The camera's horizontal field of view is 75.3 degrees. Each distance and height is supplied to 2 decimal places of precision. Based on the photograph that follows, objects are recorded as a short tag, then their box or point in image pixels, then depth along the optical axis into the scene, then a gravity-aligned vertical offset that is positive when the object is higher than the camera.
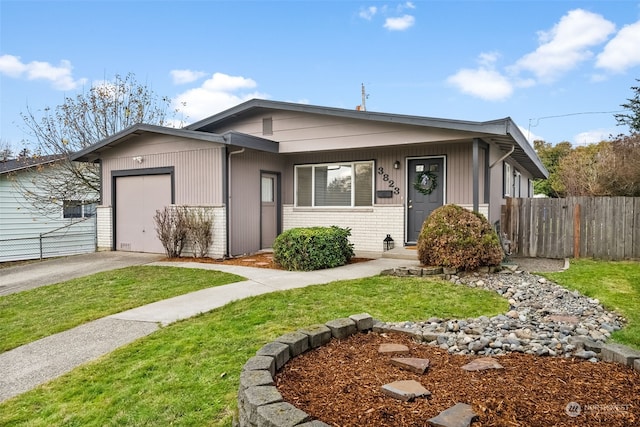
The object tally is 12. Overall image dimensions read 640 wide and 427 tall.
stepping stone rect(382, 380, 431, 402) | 2.41 -1.12
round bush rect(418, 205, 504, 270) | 7.34 -0.69
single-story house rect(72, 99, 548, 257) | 9.49 +0.80
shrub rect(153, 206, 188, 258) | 10.15 -0.70
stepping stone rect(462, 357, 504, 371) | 2.91 -1.16
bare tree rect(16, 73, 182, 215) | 14.56 +2.47
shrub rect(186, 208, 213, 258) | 9.98 -0.67
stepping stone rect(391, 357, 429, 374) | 2.88 -1.15
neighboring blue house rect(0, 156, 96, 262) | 13.98 -0.65
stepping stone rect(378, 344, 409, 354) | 3.30 -1.18
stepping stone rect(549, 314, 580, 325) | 4.62 -1.33
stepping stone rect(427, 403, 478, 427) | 2.06 -1.10
